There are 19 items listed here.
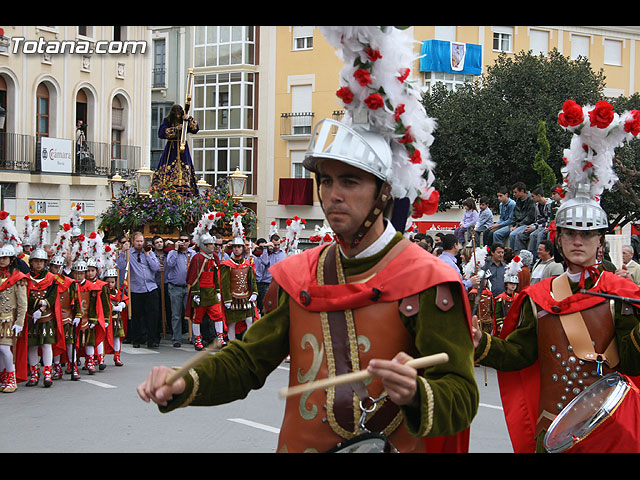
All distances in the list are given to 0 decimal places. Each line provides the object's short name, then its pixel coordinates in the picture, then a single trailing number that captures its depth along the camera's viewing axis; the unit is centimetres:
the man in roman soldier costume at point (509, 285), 1214
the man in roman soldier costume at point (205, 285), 1532
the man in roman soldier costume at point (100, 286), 1262
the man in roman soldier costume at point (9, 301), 1097
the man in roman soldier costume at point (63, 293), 1203
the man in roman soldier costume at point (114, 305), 1321
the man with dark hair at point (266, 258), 1680
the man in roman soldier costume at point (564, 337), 481
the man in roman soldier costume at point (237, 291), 1523
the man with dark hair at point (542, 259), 1063
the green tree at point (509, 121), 3091
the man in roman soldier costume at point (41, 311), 1152
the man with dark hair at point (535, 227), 1524
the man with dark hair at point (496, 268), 1310
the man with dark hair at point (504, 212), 1769
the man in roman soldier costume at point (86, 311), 1238
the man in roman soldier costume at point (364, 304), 312
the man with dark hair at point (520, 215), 1656
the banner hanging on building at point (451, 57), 3825
